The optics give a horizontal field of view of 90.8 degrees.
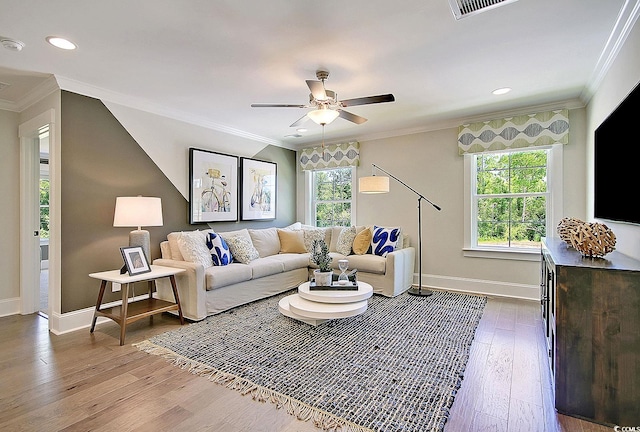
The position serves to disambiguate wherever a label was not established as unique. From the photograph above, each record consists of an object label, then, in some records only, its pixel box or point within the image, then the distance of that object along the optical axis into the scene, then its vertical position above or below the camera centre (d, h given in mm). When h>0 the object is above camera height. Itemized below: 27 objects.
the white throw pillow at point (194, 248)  3572 -391
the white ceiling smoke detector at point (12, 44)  2369 +1315
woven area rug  1845 -1131
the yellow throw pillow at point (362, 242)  4672 -415
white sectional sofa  3390 -687
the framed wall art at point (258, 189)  5114 +441
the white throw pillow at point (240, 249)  4094 -459
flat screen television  1966 +374
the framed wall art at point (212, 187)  4340 +408
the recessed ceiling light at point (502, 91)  3402 +1356
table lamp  3203 -13
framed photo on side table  3021 -448
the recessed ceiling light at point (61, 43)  2359 +1325
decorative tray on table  3191 -739
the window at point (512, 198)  4062 +218
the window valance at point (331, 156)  5492 +1058
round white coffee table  2898 -880
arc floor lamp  4406 +389
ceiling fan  2652 +1016
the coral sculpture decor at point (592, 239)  2039 -167
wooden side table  2856 -930
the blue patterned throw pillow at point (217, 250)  3838 -434
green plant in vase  3281 -581
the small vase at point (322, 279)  3277 -673
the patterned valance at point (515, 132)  3830 +1060
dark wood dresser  1685 -705
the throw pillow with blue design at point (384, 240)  4539 -378
